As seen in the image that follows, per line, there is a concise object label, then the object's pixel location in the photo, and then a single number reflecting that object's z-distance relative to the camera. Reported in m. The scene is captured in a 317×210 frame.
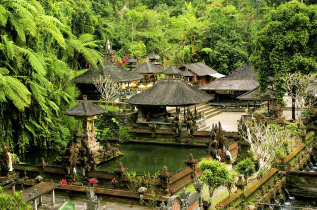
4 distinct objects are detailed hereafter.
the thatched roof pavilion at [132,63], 43.59
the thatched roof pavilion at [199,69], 43.94
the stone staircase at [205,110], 32.28
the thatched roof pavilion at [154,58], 45.14
